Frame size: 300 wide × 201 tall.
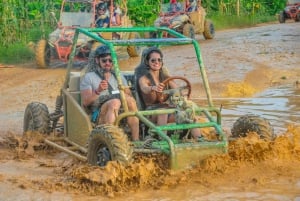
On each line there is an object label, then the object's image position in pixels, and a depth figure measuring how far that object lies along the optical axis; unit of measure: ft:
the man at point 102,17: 55.07
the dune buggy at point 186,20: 67.26
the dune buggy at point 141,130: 20.70
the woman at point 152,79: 23.90
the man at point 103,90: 23.12
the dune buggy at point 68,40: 51.72
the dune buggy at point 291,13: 103.96
